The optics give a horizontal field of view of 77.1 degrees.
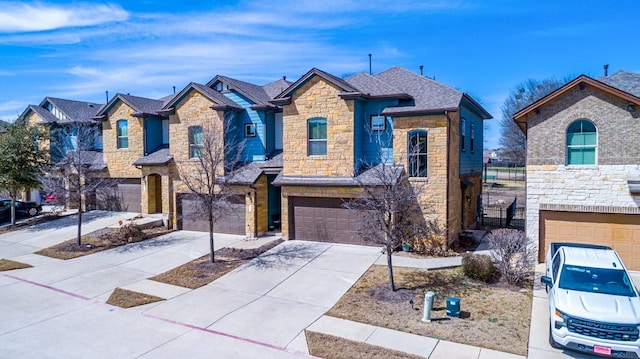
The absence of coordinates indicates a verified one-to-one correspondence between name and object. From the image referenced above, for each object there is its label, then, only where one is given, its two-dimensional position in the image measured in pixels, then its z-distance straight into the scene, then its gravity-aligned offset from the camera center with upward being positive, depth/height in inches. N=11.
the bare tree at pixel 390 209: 497.0 -64.6
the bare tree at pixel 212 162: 644.1 +11.8
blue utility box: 422.3 -149.9
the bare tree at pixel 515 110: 2114.9 +290.4
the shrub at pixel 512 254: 515.5 -116.9
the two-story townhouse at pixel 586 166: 560.1 -2.8
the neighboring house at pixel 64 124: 1107.0 +132.6
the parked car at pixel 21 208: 1056.7 -104.0
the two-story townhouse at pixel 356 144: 676.1 +40.5
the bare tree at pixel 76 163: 783.1 +15.2
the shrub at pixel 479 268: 527.8 -136.5
